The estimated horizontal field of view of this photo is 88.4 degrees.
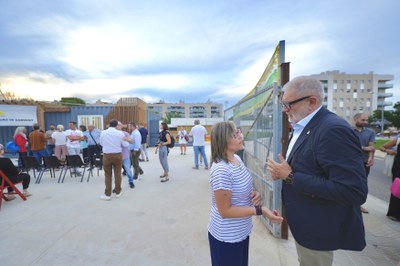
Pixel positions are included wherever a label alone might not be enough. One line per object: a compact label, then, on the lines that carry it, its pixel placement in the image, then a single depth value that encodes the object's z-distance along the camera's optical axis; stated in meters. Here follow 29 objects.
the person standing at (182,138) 11.95
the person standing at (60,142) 7.43
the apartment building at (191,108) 104.81
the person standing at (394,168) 3.39
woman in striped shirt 1.50
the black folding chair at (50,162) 6.43
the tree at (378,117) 54.09
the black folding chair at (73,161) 6.45
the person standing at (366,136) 3.92
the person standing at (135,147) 6.54
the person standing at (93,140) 7.63
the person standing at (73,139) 7.38
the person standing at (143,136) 9.95
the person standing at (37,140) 7.38
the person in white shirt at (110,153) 4.79
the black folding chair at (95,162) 6.79
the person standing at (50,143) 8.29
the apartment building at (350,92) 71.62
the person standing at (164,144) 6.09
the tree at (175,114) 88.78
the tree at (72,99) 59.41
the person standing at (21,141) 7.35
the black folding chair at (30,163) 6.50
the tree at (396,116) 47.13
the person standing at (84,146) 7.81
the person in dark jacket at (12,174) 4.61
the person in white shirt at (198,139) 7.72
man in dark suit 1.18
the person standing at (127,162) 5.73
